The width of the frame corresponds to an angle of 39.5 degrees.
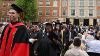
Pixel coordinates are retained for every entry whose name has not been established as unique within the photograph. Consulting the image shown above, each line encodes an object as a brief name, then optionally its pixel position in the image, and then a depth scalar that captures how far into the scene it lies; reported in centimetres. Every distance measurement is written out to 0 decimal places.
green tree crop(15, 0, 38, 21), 2623
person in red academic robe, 222
